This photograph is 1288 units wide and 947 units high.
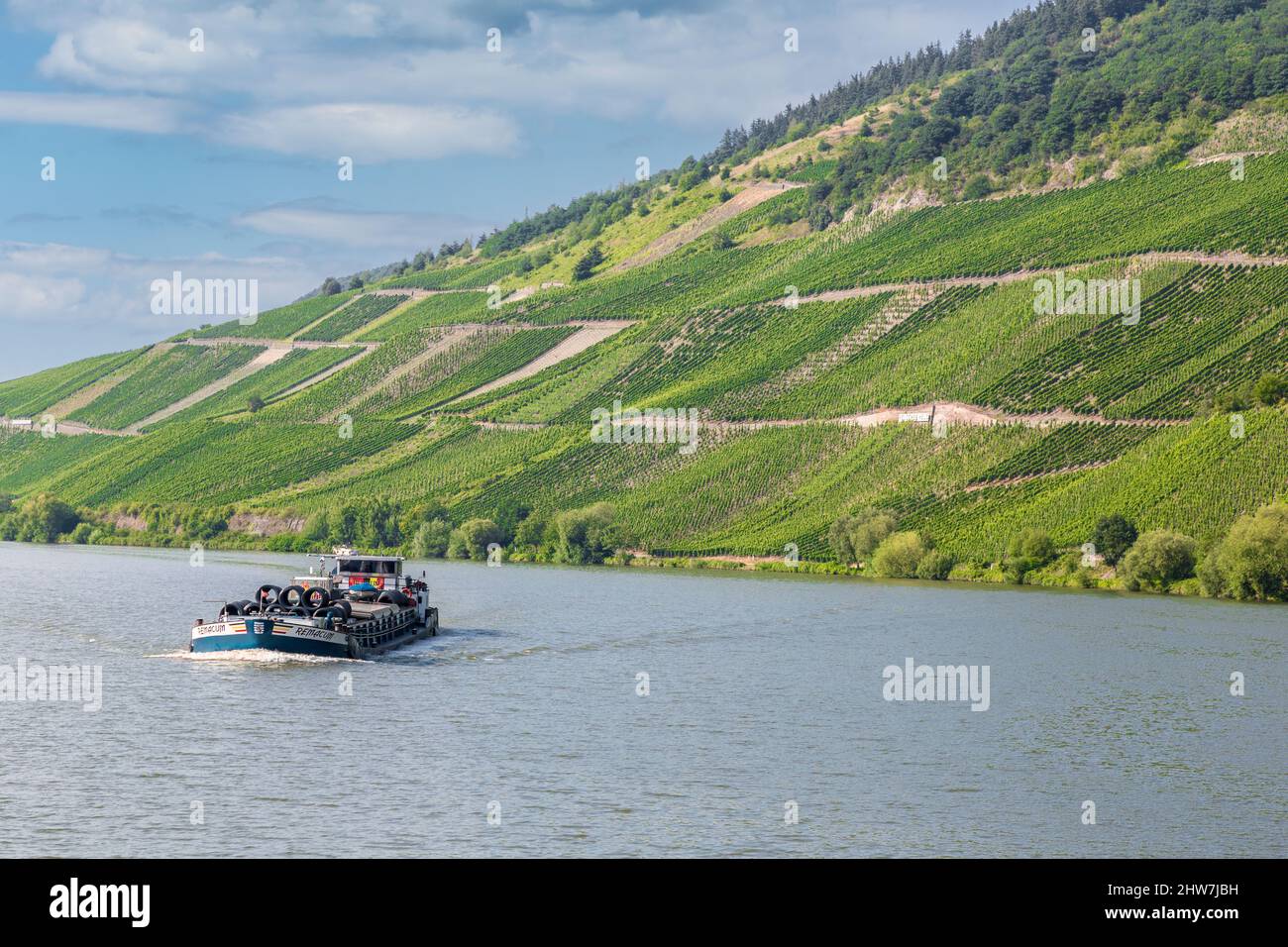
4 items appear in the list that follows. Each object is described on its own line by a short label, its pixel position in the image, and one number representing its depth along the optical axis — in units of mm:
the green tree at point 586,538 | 147750
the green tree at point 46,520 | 188375
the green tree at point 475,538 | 156500
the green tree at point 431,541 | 159000
